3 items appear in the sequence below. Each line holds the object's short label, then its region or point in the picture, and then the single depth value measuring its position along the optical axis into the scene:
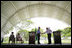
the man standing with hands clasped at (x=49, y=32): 7.23
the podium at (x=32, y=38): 6.80
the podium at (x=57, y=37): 6.97
